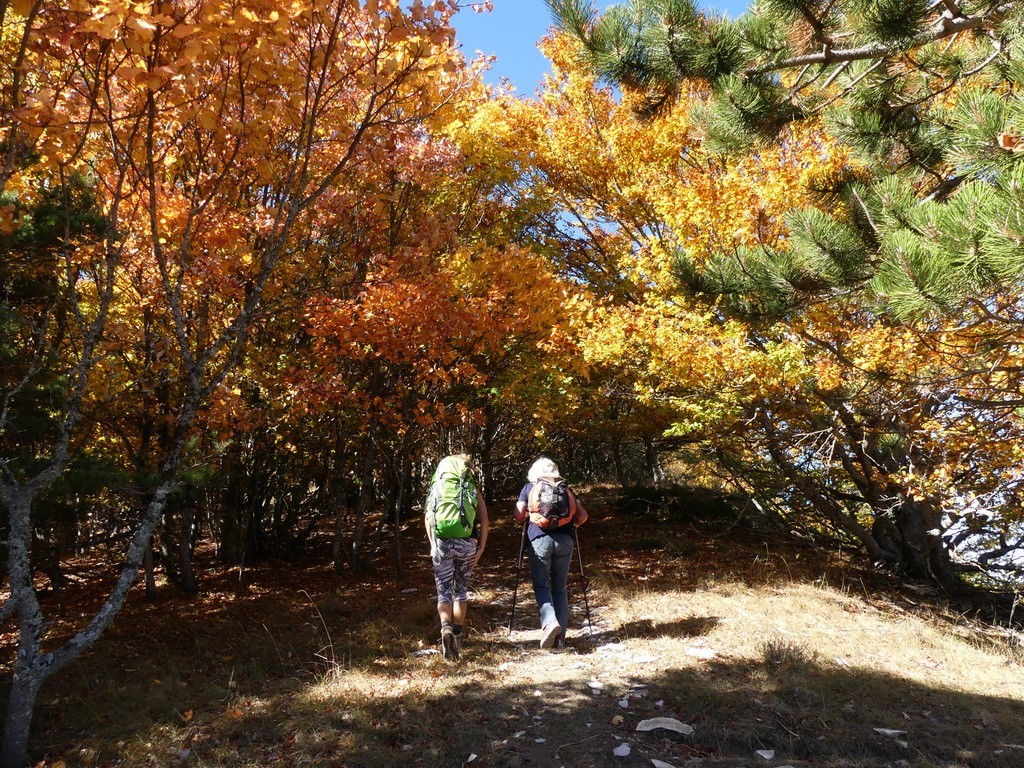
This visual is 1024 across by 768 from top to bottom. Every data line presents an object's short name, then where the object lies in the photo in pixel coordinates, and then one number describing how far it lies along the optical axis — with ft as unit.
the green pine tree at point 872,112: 12.42
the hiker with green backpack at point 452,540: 18.54
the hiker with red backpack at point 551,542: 19.04
